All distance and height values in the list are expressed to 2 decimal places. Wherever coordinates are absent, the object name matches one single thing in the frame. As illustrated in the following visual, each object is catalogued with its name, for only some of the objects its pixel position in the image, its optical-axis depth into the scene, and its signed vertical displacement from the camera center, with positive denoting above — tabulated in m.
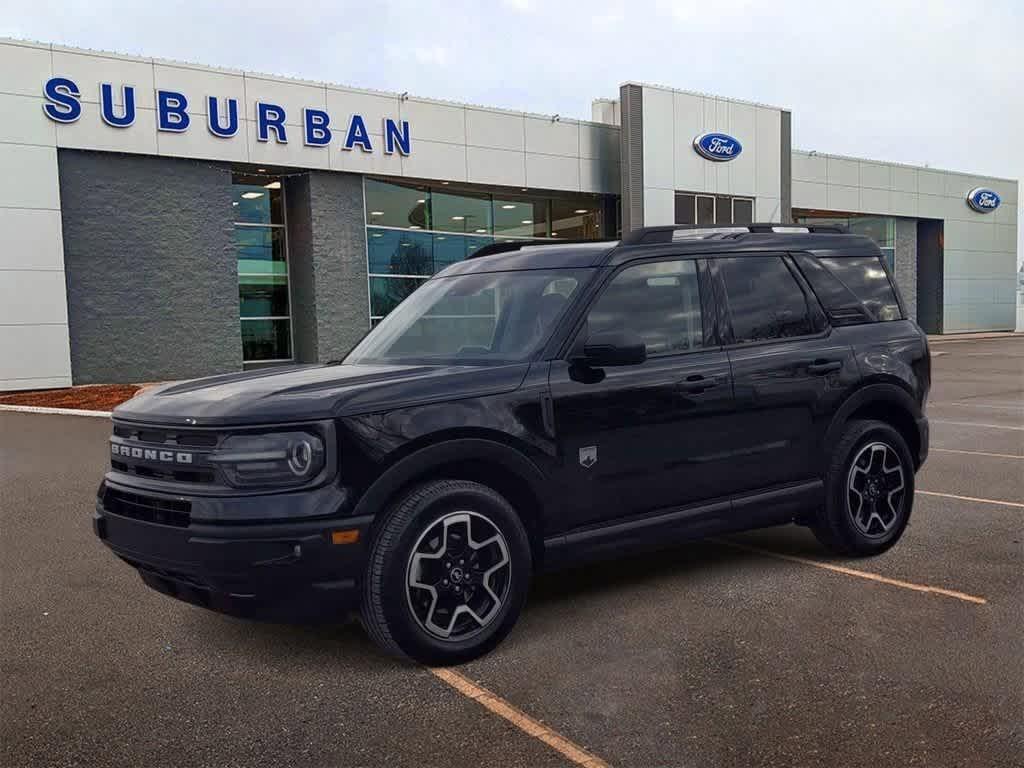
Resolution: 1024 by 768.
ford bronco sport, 3.76 -0.54
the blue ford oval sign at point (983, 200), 41.50 +5.09
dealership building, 19.73 +3.50
